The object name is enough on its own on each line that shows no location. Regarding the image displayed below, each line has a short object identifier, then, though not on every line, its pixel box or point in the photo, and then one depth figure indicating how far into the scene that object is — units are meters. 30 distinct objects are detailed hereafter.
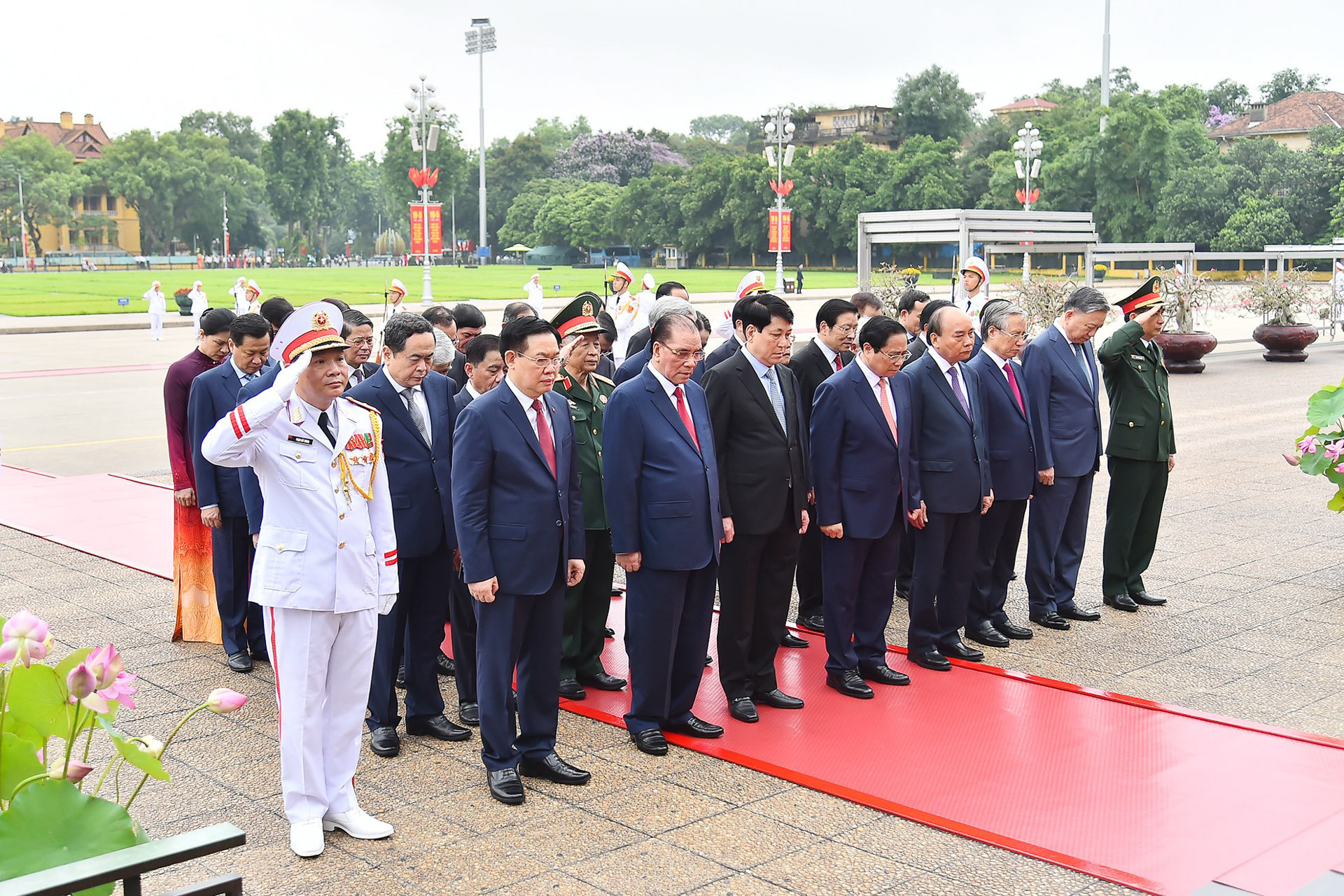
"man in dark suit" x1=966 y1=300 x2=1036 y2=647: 6.93
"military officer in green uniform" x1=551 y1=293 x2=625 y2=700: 6.18
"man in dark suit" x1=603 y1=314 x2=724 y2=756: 5.24
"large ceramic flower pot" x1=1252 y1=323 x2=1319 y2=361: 23.44
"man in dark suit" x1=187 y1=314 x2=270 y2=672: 6.11
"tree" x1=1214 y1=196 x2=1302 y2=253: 57.19
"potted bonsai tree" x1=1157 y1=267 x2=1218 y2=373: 21.80
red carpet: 4.29
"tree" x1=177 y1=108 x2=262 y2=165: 132.38
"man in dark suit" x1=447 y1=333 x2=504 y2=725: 5.62
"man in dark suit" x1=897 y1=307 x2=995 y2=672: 6.37
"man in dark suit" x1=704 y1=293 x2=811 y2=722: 5.65
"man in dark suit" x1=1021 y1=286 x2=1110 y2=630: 7.26
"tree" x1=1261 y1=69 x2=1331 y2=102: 98.56
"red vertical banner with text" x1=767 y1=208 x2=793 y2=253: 48.56
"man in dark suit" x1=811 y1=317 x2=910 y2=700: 6.04
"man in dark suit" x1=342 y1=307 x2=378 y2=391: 6.10
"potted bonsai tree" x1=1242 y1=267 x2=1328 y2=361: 23.52
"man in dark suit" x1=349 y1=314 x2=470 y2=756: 5.30
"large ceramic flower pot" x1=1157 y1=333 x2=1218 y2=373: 21.81
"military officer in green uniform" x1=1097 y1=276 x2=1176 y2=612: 7.50
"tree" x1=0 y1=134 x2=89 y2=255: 88.19
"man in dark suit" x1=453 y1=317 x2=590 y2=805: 4.72
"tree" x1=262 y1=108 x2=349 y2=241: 109.94
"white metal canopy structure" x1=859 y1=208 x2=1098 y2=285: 17.41
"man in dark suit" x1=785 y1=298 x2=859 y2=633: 6.73
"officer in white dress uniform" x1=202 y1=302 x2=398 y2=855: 4.11
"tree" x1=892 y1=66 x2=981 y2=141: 95.94
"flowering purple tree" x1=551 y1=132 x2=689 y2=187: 107.81
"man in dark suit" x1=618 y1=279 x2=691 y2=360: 8.15
